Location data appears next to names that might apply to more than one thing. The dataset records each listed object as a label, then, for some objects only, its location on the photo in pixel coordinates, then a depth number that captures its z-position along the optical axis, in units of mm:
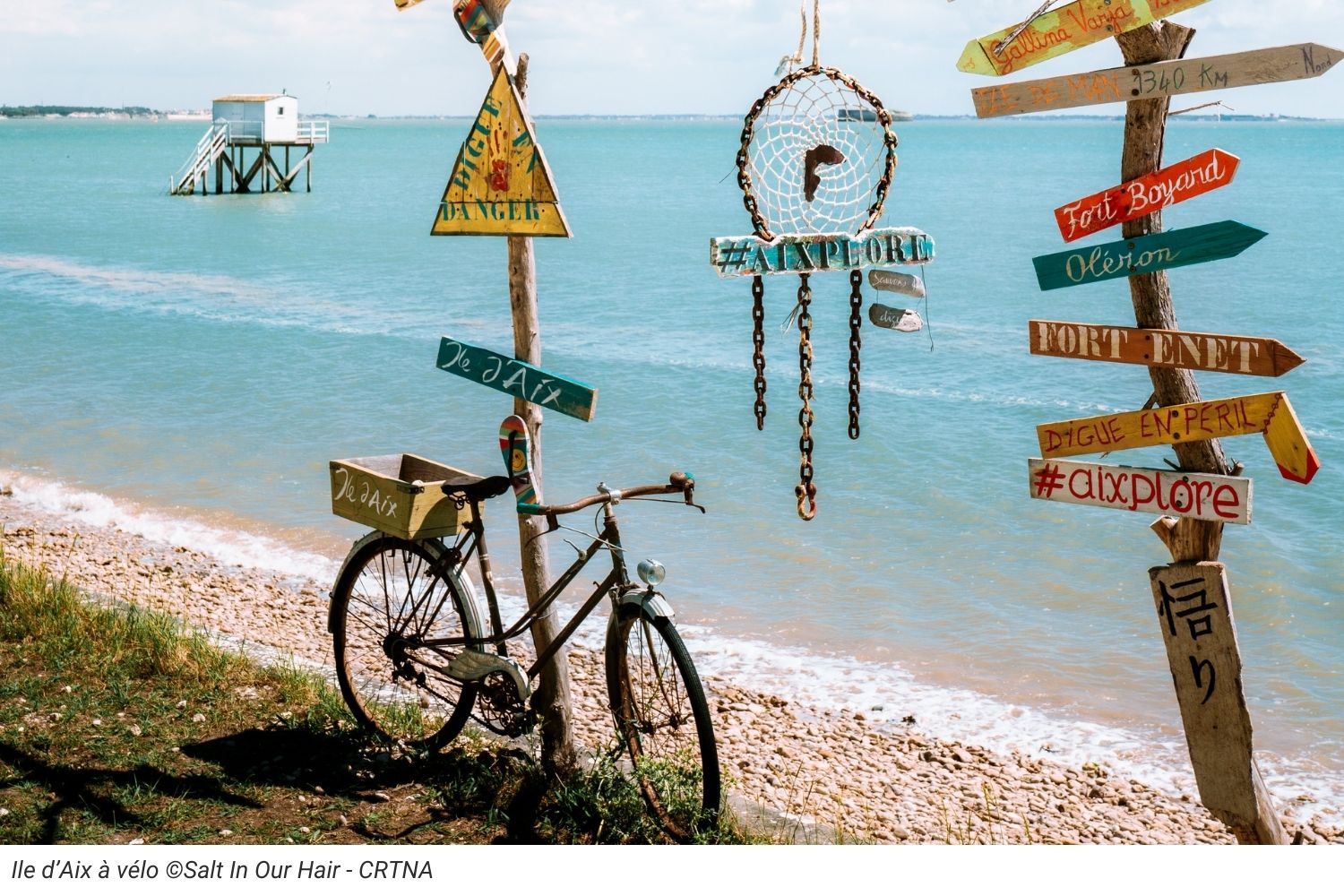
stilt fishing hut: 57469
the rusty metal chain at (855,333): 4559
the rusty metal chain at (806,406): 4574
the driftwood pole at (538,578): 4969
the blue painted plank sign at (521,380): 4832
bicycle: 4711
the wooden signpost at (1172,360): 4074
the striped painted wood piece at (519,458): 5035
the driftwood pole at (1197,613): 4312
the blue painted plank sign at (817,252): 4500
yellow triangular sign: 4684
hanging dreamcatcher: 4504
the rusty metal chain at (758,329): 4566
